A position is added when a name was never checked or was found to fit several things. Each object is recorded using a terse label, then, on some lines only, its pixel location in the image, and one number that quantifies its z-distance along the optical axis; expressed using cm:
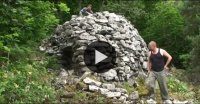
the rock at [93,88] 1241
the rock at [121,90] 1273
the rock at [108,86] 1283
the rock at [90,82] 1280
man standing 1162
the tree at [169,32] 2794
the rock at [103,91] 1228
